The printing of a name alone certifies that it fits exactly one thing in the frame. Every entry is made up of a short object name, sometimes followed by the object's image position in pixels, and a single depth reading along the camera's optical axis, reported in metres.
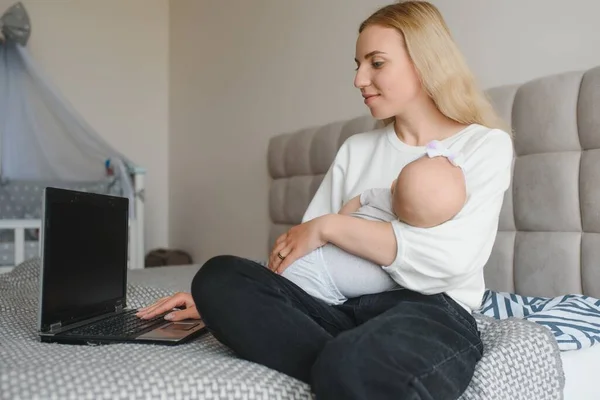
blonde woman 0.70
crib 2.60
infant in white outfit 0.86
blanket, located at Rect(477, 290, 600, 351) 0.99
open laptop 0.91
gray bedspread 0.67
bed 0.70
